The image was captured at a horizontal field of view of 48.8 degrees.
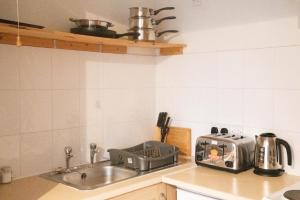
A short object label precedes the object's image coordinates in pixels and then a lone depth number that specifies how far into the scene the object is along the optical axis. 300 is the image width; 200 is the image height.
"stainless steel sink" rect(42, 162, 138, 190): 1.92
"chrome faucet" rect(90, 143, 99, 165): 2.09
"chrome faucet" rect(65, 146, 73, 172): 1.96
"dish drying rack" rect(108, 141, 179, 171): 2.00
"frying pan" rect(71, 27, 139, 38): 1.88
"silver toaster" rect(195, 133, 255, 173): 1.90
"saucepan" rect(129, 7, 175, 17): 2.17
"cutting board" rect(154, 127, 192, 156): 2.39
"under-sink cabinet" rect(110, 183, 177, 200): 1.72
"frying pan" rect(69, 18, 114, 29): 1.89
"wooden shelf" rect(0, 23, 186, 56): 1.69
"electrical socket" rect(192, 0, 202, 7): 2.30
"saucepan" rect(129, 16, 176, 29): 2.16
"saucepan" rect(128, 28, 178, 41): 2.15
